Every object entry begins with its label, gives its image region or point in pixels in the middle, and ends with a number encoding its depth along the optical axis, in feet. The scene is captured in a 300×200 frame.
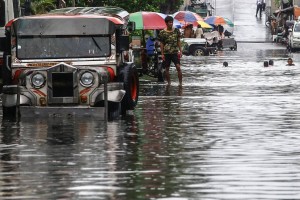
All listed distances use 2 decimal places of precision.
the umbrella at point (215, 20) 249.49
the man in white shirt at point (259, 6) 386.56
